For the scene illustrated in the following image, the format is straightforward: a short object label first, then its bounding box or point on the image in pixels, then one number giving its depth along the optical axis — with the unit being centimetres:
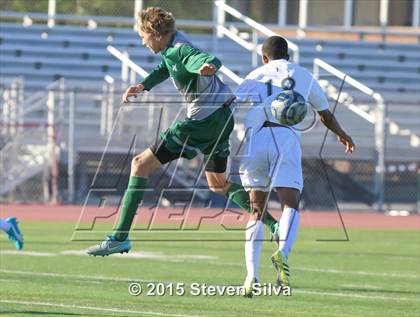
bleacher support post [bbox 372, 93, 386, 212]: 4556
